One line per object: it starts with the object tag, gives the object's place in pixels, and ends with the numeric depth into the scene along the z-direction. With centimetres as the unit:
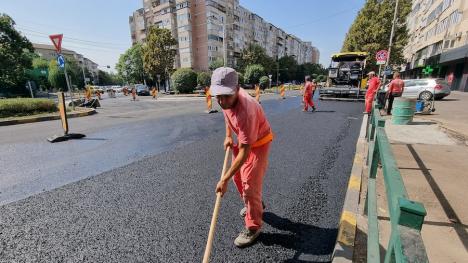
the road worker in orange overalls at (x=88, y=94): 1791
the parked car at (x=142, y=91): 3409
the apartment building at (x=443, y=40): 2397
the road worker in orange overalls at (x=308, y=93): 1060
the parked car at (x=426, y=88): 1481
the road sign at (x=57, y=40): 809
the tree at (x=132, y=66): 5728
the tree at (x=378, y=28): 2805
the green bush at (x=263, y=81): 4019
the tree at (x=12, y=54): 2688
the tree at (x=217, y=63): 4288
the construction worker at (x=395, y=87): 955
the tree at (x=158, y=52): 3753
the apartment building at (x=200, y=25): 5044
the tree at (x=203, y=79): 3272
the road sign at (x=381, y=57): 1427
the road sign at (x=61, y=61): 1004
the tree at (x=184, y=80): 3050
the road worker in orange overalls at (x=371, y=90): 836
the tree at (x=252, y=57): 4872
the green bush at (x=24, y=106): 1059
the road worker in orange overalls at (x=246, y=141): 199
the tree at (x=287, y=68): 6788
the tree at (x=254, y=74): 4175
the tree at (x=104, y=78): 9056
